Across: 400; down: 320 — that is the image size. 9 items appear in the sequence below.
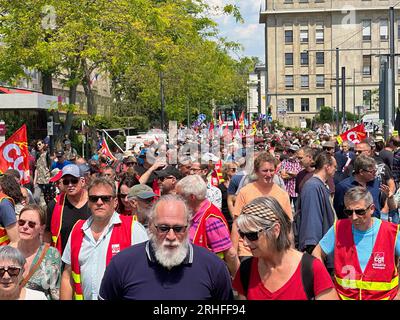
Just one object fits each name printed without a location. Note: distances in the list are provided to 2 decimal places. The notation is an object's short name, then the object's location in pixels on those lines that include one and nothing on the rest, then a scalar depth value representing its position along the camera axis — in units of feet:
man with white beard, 13.43
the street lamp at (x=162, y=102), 102.62
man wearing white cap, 22.20
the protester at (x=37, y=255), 19.01
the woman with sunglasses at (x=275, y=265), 13.78
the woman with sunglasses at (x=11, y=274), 15.30
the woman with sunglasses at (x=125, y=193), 25.96
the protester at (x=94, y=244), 17.95
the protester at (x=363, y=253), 17.89
